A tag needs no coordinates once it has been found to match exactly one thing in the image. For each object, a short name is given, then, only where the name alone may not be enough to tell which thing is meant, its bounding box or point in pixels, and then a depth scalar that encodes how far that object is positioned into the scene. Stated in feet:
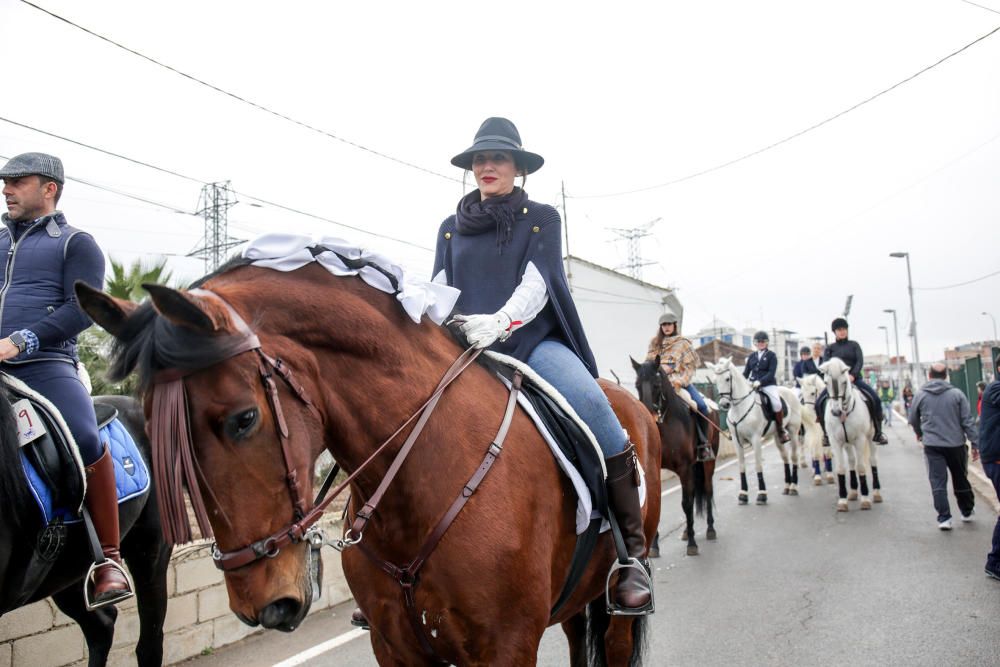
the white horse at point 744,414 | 40.45
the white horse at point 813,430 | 45.11
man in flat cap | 10.98
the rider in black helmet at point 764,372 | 41.75
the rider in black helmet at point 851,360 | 38.91
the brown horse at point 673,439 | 29.25
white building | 115.24
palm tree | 24.64
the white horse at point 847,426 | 35.50
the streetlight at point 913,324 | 116.74
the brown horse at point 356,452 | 5.75
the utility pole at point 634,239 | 155.43
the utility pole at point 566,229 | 86.07
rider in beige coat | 31.09
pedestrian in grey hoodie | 29.91
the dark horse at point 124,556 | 10.37
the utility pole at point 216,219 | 87.71
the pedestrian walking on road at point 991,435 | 22.45
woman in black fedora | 9.80
